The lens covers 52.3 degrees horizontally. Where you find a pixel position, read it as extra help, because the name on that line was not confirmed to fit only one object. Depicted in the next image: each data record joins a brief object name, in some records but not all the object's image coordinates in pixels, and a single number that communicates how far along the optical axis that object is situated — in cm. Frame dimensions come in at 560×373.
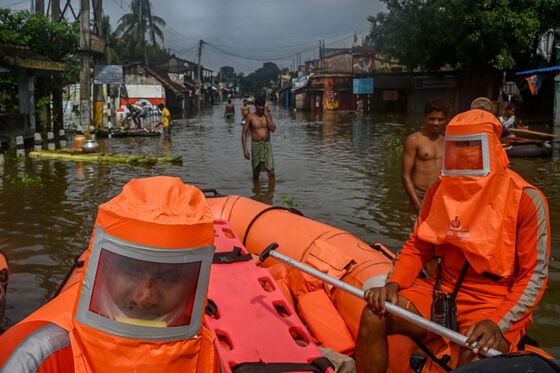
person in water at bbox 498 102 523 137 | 1540
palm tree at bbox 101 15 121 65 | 5467
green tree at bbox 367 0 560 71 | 2816
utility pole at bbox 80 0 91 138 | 2055
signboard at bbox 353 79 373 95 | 4516
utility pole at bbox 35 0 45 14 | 2401
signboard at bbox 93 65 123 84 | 2338
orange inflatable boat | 356
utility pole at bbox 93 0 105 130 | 2430
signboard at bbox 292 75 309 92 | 5754
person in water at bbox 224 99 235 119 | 3575
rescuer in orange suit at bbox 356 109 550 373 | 313
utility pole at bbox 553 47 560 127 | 2305
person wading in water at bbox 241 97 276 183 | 1086
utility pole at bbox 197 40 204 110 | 6588
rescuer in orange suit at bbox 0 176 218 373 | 211
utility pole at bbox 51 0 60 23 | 2558
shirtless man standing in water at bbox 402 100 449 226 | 563
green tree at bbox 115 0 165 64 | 5872
